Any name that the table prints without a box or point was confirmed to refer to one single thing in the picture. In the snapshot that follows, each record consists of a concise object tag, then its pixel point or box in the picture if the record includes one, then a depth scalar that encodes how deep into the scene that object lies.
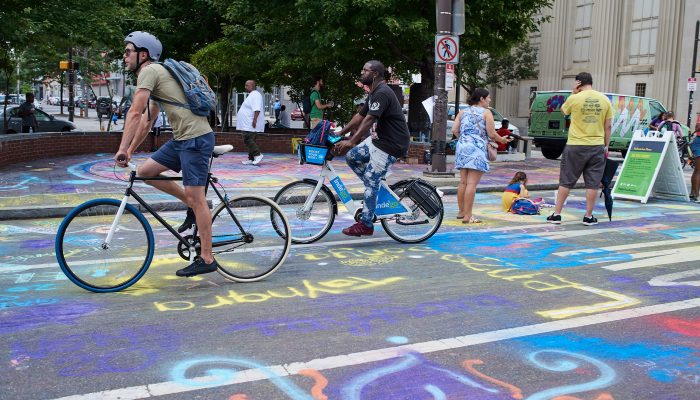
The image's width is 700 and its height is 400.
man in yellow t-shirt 8.64
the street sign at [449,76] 13.03
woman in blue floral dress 8.66
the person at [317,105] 15.95
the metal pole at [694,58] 29.89
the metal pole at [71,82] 33.30
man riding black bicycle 5.13
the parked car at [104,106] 37.62
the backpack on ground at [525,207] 9.66
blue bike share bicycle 7.08
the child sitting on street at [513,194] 9.89
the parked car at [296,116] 36.09
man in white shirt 14.81
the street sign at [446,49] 12.91
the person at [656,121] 21.27
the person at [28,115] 20.45
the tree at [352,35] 16.95
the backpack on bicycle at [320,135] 6.91
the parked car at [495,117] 24.28
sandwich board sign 11.55
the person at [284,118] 31.85
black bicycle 5.17
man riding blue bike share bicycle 6.89
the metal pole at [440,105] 12.91
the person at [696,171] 11.97
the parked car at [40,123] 22.59
